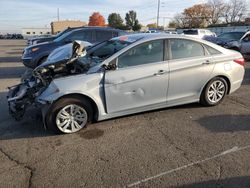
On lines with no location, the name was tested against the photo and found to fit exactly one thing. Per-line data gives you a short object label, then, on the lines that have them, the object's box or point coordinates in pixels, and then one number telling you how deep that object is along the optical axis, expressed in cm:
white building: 7740
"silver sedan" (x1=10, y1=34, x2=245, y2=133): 333
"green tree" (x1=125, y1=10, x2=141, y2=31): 6736
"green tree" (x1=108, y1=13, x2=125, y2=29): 7084
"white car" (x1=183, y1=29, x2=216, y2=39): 1791
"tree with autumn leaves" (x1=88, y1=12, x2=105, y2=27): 7491
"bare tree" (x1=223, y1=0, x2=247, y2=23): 6835
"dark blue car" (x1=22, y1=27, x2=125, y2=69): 695
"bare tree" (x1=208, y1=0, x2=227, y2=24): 6986
